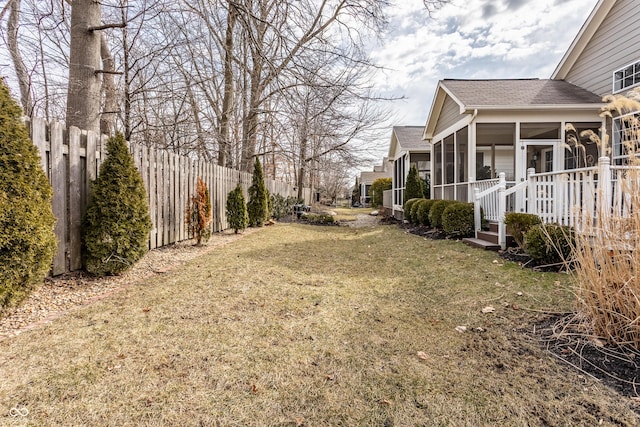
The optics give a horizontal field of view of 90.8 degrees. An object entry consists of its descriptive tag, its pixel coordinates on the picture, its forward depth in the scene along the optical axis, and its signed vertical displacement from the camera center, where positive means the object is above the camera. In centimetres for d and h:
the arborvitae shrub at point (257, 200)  1064 +24
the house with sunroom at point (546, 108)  680 +266
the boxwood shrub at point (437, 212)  928 -17
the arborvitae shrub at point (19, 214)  262 -5
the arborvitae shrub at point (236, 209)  881 -5
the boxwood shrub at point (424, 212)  1065 -20
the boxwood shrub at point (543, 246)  476 -63
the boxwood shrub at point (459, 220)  802 -36
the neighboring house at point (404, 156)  1576 +262
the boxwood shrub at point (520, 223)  568 -33
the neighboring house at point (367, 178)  3722 +383
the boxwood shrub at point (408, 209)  1259 -11
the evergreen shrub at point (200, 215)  657 -16
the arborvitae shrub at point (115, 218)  392 -13
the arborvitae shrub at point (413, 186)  1391 +90
